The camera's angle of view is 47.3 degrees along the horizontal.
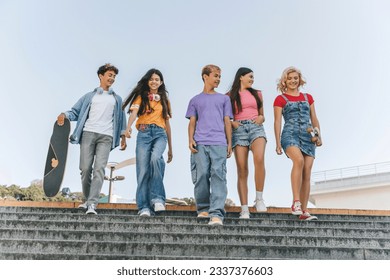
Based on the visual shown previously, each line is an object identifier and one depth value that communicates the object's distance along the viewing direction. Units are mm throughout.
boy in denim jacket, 5689
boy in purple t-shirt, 5241
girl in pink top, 5730
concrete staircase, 4141
